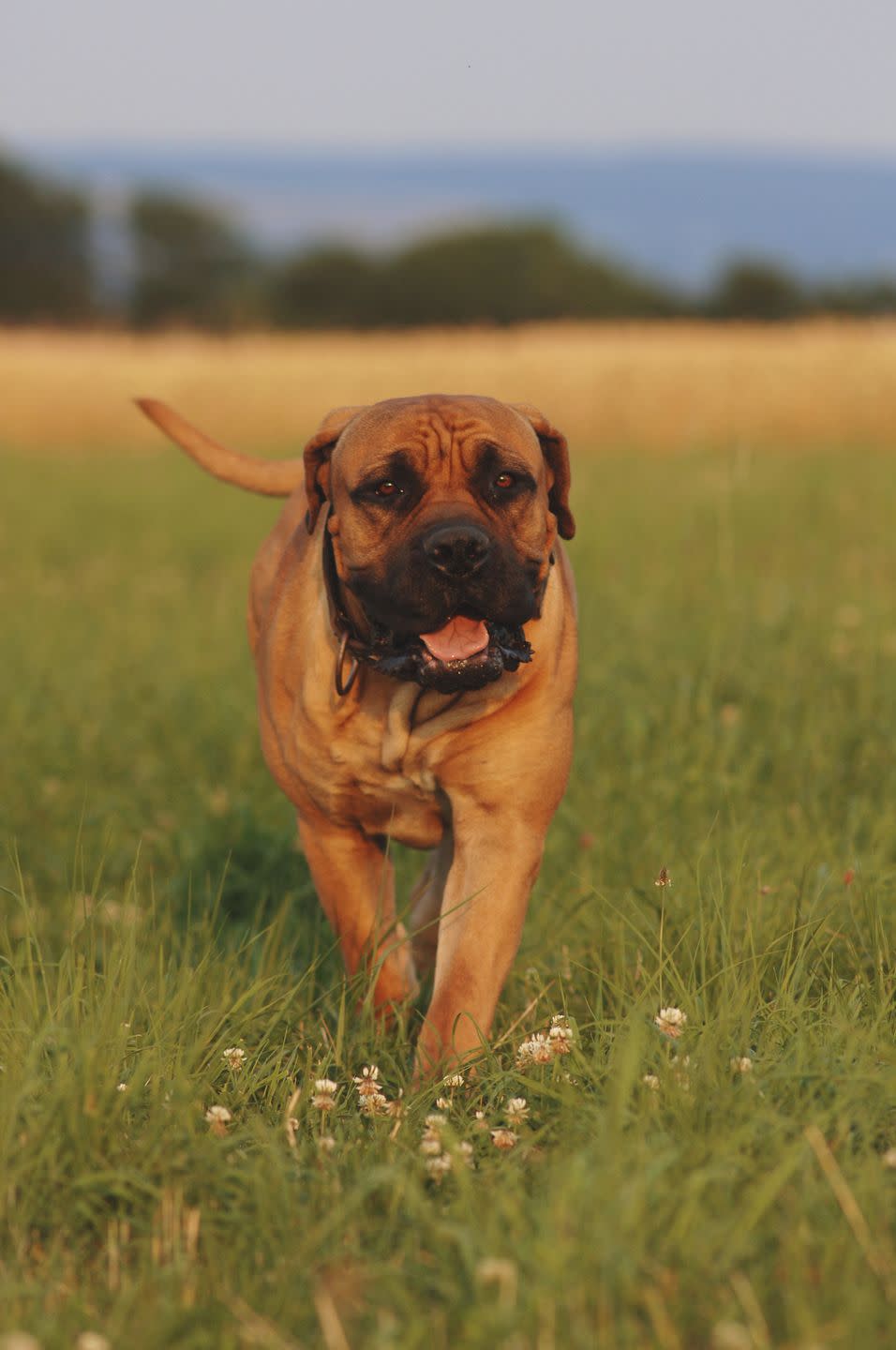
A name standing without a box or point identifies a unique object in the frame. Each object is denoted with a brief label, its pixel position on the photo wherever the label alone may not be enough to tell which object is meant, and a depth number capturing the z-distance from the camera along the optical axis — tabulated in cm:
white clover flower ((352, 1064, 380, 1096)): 566
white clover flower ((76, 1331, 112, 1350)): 370
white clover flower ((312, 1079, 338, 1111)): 536
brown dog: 625
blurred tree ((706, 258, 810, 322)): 12292
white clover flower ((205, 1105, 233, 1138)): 502
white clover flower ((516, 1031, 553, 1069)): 556
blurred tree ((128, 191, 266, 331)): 12587
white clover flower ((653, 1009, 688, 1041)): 542
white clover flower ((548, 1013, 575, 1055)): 562
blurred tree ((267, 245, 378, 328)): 12937
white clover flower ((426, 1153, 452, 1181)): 472
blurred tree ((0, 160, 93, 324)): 11969
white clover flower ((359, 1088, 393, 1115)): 552
